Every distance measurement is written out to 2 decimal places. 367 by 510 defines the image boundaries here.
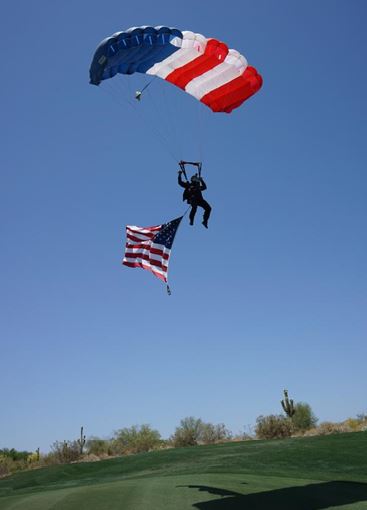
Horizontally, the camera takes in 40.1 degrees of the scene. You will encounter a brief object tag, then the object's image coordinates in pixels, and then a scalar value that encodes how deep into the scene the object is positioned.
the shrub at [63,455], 33.44
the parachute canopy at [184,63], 13.26
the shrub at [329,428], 29.57
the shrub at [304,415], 50.69
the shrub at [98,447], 36.30
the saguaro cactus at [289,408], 36.50
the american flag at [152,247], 17.64
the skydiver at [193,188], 14.96
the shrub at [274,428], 32.31
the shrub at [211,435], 34.59
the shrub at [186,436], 34.09
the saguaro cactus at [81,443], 34.45
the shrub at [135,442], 35.81
